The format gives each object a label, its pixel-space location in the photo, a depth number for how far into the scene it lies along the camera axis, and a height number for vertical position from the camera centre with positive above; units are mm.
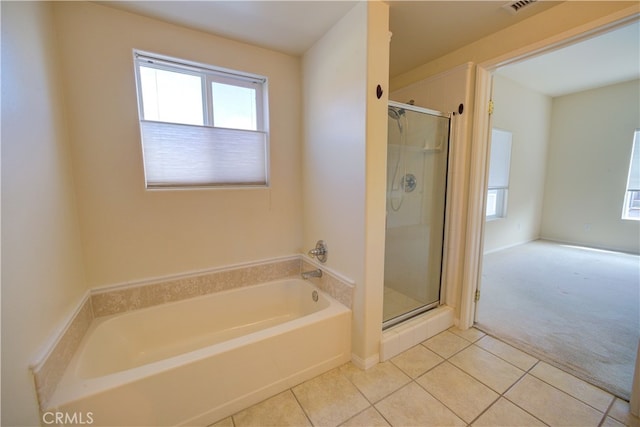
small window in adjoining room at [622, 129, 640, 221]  3879 -97
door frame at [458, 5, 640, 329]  1727 +60
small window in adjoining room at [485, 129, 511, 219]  3818 +118
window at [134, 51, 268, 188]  1720 +453
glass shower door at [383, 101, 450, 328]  1943 -244
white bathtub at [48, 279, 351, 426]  1109 -1021
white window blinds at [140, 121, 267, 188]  1723 +210
